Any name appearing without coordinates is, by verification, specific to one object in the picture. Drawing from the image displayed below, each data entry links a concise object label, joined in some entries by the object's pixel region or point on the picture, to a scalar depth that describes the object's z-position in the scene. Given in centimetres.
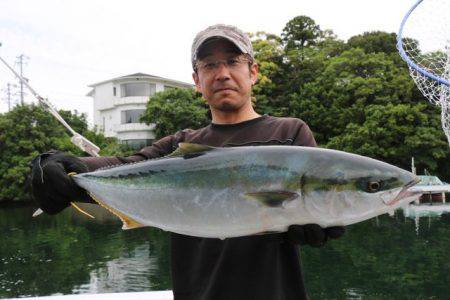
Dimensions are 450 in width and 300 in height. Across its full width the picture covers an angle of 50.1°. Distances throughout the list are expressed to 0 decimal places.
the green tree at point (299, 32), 4169
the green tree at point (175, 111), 3641
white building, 4619
